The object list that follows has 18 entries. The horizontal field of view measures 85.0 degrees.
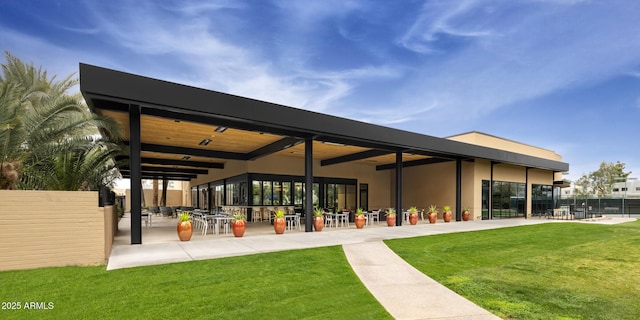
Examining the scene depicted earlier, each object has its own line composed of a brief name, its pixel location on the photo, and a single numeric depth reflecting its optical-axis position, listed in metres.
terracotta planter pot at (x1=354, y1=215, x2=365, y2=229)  15.34
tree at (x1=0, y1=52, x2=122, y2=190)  7.66
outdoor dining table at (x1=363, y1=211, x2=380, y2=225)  17.84
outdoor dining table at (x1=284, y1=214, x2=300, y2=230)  15.15
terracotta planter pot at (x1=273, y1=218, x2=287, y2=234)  12.76
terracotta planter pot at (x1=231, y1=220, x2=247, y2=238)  11.77
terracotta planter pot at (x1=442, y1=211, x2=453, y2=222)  19.54
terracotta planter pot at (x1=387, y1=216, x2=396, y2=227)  16.72
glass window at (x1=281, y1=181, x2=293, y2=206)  21.16
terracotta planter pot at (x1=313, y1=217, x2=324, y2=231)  13.86
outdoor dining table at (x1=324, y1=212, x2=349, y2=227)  16.17
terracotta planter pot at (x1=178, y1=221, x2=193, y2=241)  10.76
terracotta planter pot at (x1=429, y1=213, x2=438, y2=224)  18.62
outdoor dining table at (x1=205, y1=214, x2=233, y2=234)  12.49
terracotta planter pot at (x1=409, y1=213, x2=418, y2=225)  17.80
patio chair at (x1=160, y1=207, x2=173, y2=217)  23.02
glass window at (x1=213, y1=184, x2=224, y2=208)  24.45
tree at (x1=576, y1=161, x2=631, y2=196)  64.44
